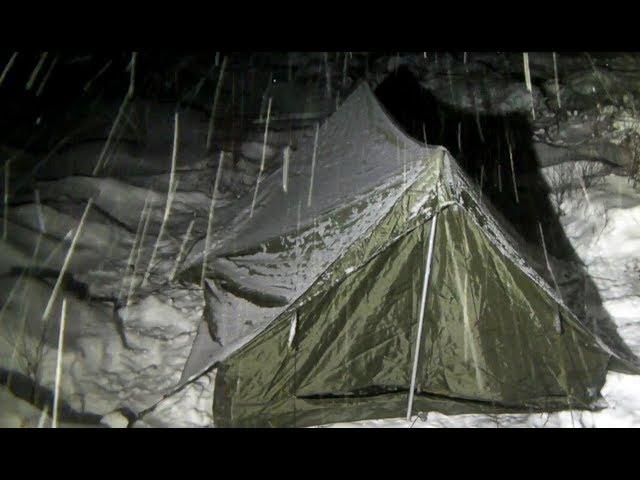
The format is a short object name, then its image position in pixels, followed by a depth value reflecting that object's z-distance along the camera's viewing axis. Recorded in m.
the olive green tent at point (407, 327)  2.74
